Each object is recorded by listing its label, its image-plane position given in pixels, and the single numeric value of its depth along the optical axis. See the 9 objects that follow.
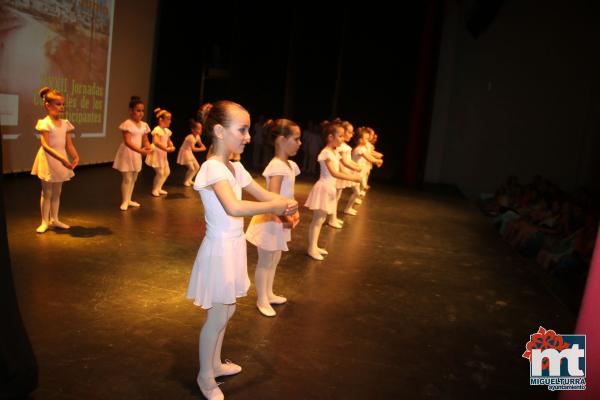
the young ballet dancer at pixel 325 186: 4.66
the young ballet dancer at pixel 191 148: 7.55
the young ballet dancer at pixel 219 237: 2.12
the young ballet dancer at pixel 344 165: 5.40
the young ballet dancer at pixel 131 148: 5.84
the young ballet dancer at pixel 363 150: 6.75
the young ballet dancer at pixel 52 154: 4.46
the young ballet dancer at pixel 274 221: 3.14
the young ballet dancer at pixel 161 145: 6.73
